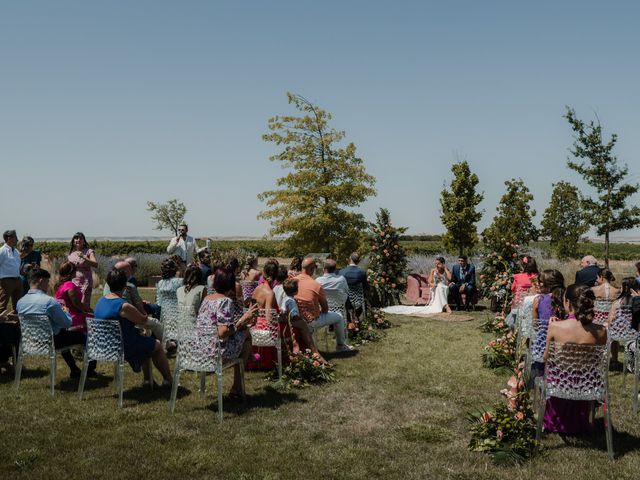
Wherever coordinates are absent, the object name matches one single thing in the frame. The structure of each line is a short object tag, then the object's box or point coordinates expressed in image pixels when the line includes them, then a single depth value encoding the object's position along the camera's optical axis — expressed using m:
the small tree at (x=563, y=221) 30.44
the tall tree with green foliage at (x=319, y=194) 22.53
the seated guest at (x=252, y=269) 10.43
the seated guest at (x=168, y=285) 8.47
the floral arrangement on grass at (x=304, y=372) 7.22
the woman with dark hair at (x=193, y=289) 7.75
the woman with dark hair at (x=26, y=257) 10.05
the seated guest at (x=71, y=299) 7.35
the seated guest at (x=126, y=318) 6.45
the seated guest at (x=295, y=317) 7.96
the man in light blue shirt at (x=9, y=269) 9.43
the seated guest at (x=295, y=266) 10.49
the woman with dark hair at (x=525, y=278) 9.50
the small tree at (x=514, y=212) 30.33
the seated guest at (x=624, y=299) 7.54
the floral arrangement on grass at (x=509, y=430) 4.94
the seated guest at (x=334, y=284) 9.73
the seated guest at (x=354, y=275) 11.02
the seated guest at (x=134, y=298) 7.75
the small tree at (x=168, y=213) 54.06
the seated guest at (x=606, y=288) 8.38
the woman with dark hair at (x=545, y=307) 6.13
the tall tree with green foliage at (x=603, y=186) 22.59
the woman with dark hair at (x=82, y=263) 9.19
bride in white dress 14.03
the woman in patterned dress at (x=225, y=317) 6.15
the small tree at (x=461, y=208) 26.47
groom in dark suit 14.52
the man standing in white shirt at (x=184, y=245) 11.67
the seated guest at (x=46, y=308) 6.71
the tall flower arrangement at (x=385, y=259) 14.21
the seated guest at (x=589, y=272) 9.12
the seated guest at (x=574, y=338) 5.12
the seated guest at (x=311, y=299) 8.68
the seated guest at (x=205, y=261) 10.39
